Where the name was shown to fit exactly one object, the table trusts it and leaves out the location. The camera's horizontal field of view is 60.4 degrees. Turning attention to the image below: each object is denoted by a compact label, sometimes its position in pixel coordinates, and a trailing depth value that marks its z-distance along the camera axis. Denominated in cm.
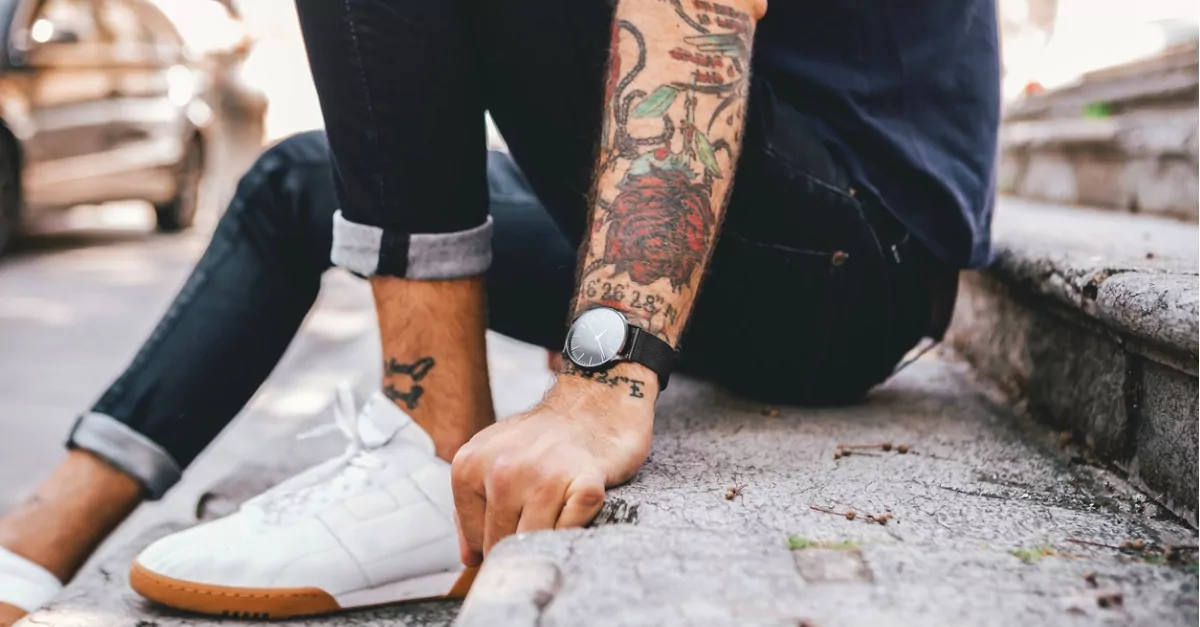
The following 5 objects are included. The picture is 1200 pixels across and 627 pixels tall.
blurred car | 523
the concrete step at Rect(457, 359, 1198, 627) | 71
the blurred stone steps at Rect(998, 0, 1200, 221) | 207
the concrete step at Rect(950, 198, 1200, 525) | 99
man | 98
